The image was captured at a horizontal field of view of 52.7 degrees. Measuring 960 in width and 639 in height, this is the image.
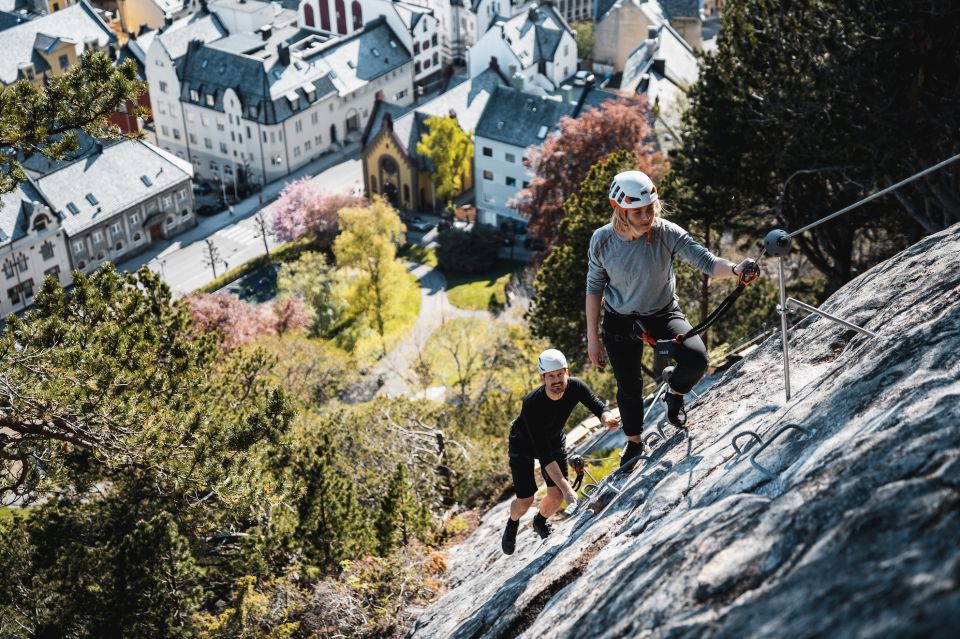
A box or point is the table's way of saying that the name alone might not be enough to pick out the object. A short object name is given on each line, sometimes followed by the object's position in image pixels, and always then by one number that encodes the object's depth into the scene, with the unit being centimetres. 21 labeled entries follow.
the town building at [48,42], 7894
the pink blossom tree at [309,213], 6462
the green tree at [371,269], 5294
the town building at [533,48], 7600
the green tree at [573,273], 2862
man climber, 1162
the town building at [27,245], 5878
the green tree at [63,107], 1578
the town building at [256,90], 7525
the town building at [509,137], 6159
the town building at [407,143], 6881
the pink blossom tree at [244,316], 4600
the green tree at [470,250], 6112
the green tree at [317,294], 5309
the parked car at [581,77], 8156
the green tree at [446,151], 6581
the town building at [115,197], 6241
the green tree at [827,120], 2345
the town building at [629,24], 8231
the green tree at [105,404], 1582
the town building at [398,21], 8562
